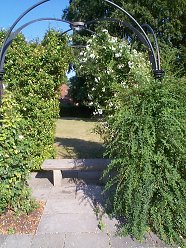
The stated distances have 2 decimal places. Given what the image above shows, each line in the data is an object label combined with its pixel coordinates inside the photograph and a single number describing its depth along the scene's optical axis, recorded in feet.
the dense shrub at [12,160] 11.60
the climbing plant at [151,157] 10.18
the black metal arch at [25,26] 13.20
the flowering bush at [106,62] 17.07
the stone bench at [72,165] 16.05
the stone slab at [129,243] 10.12
